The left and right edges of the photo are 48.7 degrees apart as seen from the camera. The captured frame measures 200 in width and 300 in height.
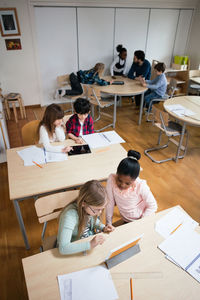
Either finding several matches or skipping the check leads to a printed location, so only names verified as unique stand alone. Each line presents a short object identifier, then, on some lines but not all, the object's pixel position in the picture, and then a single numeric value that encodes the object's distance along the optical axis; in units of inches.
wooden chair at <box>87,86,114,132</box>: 161.2
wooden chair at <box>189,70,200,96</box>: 212.5
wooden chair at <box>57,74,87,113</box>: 184.2
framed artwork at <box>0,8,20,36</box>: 172.7
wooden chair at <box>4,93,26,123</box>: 184.4
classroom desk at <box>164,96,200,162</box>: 122.5
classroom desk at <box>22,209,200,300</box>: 45.8
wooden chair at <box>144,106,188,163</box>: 129.0
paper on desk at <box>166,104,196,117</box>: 129.8
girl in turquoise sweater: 51.9
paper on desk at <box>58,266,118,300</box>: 45.0
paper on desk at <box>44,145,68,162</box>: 86.8
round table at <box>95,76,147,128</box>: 160.9
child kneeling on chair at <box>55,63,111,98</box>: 176.7
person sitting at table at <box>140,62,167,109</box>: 169.3
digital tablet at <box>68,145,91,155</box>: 91.6
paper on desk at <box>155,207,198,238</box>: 59.3
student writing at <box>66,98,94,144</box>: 102.7
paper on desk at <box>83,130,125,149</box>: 97.7
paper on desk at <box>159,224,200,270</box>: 52.6
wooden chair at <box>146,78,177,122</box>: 177.8
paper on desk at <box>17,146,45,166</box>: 85.1
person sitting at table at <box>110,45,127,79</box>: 204.4
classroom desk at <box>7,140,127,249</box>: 73.0
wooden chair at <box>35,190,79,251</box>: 64.8
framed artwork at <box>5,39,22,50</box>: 181.0
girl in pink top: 63.7
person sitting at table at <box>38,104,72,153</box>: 92.0
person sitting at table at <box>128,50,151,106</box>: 189.9
